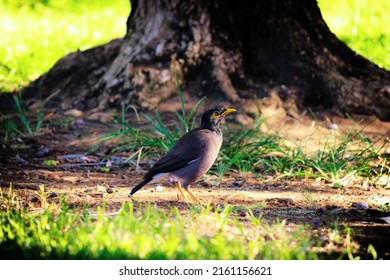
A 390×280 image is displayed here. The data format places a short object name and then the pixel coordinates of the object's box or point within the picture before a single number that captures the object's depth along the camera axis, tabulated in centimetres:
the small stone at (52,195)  1212
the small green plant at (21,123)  1630
